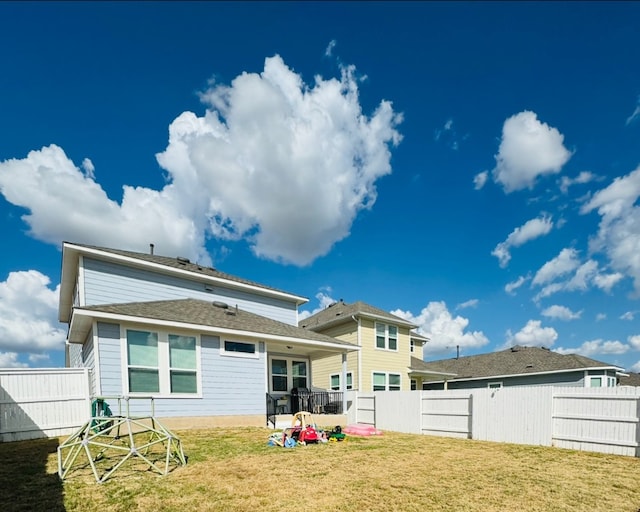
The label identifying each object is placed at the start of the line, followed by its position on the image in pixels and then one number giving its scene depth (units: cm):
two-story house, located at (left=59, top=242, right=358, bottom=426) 1026
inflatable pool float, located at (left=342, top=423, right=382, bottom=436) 1176
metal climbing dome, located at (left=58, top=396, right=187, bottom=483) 577
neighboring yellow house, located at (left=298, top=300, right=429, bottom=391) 2080
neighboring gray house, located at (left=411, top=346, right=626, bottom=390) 2377
